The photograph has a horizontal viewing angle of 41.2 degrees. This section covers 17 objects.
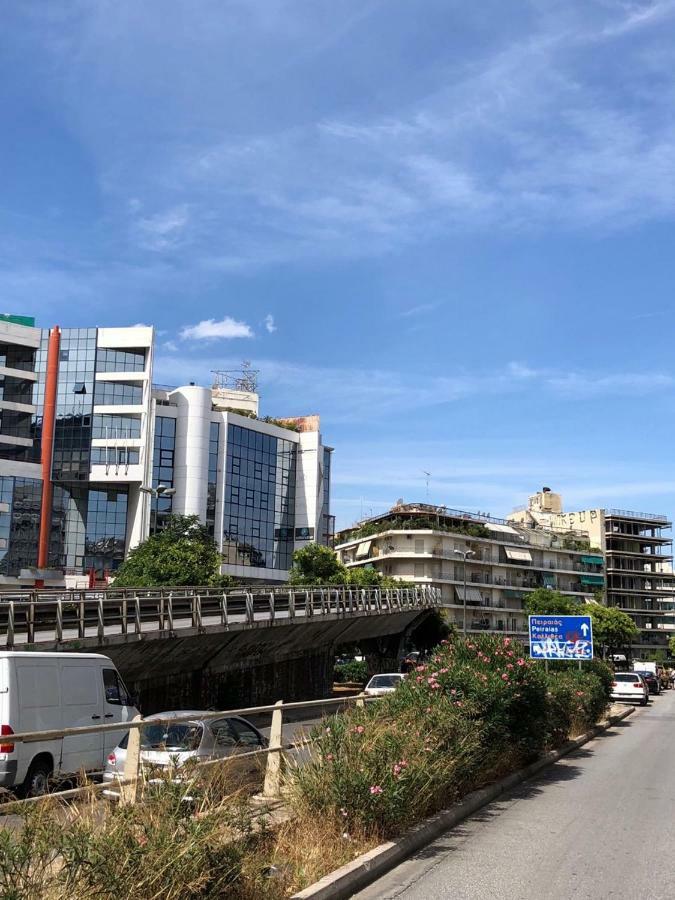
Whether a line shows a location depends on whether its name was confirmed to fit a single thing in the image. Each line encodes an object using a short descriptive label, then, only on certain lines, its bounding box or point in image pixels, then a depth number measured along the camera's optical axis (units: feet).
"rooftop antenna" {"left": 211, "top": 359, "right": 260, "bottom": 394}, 342.23
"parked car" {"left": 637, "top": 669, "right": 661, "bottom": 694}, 197.08
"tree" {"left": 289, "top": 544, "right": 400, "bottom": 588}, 205.46
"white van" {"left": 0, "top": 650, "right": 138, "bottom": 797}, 36.91
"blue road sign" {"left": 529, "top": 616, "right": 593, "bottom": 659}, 95.20
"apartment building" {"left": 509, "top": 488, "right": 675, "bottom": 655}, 411.75
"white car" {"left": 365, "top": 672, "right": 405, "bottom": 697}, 94.89
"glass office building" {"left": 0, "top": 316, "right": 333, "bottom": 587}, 236.02
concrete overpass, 78.38
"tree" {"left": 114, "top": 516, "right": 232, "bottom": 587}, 156.66
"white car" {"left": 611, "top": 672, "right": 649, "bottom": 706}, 142.82
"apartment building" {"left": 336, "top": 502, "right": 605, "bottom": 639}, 327.88
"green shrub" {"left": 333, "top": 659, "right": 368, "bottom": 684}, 187.62
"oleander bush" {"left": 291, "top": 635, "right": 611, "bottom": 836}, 27.84
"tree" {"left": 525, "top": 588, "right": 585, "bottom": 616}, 317.42
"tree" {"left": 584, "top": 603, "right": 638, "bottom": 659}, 323.57
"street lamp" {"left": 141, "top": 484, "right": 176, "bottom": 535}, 119.38
